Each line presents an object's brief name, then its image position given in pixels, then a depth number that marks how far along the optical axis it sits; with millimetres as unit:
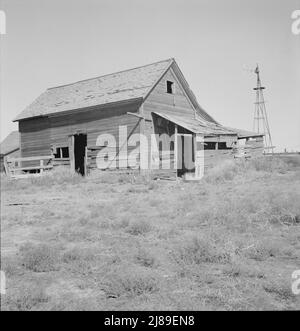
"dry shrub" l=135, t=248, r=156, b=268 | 5379
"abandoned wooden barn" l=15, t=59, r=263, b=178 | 20125
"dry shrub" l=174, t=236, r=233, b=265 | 5484
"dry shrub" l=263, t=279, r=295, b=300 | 4234
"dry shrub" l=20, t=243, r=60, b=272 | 5198
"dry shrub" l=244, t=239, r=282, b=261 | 5672
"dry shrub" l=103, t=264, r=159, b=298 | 4348
